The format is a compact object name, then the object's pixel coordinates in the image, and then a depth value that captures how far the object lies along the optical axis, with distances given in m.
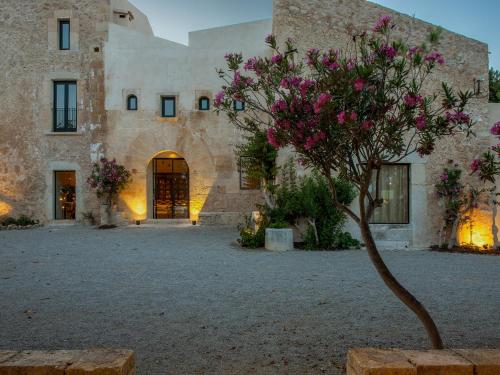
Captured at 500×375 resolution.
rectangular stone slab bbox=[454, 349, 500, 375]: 2.10
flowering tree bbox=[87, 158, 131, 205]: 14.23
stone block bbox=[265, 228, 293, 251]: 9.05
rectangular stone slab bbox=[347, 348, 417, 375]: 2.07
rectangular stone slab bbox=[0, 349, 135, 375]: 2.02
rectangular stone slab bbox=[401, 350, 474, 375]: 2.08
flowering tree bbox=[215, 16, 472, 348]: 2.80
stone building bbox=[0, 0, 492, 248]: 14.74
